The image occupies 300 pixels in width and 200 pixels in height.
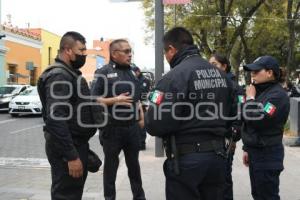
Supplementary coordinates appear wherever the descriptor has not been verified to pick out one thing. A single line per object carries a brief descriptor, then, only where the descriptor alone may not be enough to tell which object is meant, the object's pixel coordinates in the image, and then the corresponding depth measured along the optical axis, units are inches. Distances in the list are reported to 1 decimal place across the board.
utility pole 398.6
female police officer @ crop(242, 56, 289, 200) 190.7
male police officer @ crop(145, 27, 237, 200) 151.1
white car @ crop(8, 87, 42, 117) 839.7
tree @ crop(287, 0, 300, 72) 869.3
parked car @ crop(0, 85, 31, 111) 934.4
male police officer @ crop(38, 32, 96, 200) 166.6
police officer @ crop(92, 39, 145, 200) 235.0
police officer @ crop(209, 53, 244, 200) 222.7
